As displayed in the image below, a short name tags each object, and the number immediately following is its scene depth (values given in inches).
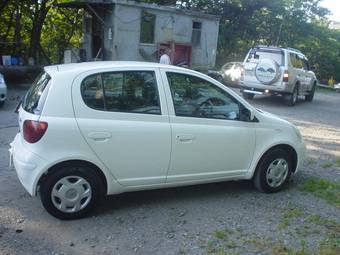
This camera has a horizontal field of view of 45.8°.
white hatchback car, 161.5
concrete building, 761.0
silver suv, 546.6
